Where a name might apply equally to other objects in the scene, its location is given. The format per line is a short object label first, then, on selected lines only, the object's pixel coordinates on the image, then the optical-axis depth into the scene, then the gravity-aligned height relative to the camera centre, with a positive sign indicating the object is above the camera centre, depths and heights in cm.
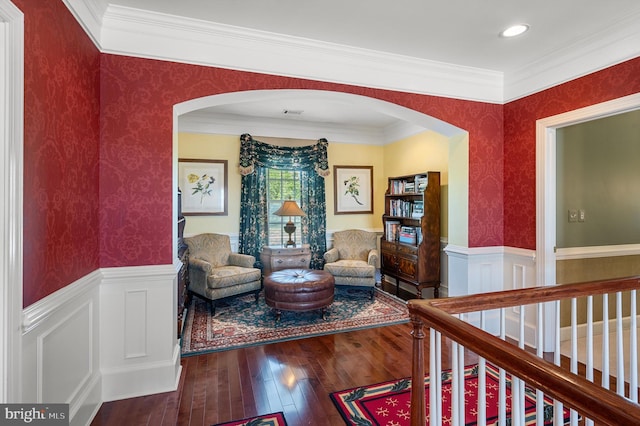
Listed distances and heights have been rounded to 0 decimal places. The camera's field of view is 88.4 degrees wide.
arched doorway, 263 +87
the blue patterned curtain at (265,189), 514 +43
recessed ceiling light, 246 +141
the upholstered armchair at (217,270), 399 -72
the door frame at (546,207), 298 +6
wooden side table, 486 -65
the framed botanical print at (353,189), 571 +44
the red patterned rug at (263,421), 200 -127
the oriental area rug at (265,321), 322 -121
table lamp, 486 +4
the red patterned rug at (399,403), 204 -127
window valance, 511 +94
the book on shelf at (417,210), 448 +6
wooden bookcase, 441 -26
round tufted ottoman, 362 -87
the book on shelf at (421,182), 447 +44
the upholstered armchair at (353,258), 454 -68
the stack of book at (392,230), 507 -25
